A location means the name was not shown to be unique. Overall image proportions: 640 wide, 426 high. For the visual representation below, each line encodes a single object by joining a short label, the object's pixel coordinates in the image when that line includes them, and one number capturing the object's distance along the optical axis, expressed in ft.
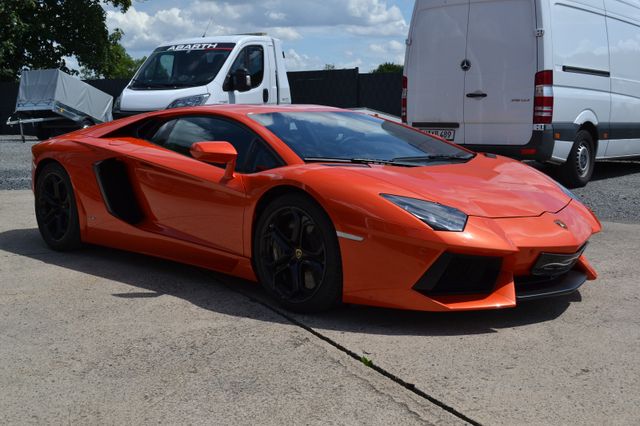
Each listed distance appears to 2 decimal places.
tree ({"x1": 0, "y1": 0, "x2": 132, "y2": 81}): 101.50
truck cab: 35.42
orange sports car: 11.89
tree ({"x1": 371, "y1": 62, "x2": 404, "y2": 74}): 198.49
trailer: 72.23
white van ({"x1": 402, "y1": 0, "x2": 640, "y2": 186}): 27.94
